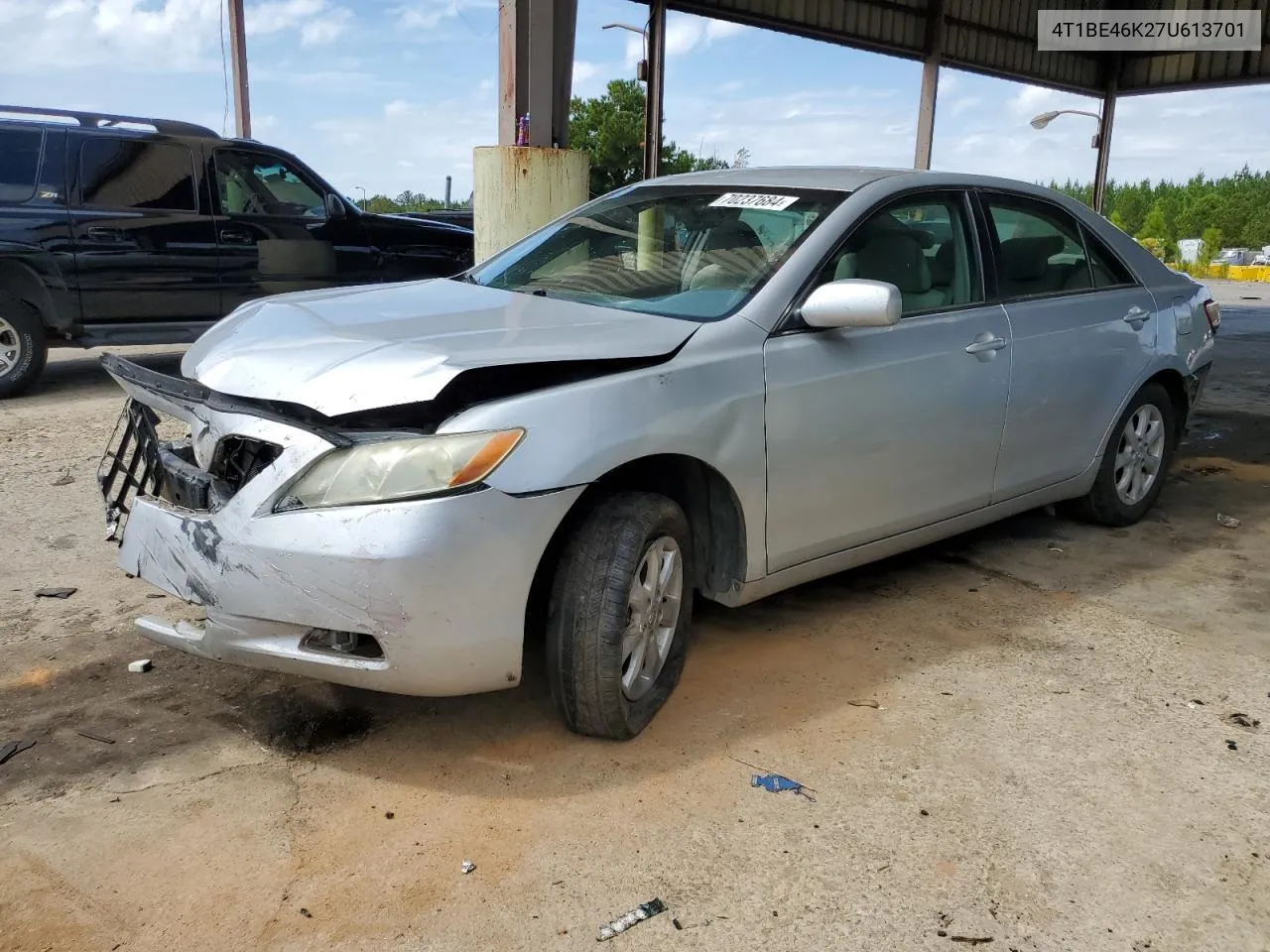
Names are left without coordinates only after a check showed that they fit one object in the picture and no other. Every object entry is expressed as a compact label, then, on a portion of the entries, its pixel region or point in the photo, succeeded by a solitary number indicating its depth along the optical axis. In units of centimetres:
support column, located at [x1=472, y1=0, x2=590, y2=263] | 700
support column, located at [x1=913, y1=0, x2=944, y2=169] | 1719
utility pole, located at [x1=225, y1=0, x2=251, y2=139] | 1530
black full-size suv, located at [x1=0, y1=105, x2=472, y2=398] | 752
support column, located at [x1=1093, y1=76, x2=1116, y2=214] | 2066
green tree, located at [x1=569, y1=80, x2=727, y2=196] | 4978
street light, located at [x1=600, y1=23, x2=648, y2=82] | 1427
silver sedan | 253
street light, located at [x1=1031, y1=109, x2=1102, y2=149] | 2106
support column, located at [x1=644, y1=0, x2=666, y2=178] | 1383
